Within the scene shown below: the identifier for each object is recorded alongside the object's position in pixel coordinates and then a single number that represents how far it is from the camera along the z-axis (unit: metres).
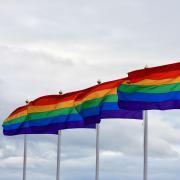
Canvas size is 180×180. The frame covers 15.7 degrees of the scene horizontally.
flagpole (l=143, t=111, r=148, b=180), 33.12
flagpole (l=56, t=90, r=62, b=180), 43.55
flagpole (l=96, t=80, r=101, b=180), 38.69
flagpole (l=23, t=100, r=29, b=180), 47.88
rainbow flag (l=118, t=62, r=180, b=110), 32.26
